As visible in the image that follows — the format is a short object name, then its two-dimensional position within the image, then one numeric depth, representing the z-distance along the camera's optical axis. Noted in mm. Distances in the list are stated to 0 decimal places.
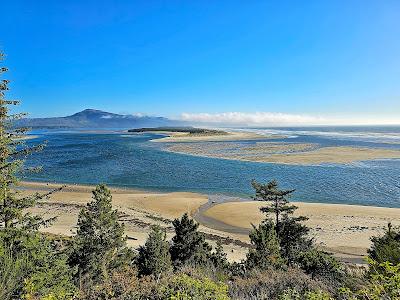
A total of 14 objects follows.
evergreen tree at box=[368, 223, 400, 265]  8461
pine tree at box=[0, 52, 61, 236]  12570
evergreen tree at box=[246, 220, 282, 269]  17867
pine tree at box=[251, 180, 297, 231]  25438
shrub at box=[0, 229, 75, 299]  10182
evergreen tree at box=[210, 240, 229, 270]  18877
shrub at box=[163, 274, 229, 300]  6950
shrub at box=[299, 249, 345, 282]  15957
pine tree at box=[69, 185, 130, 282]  16750
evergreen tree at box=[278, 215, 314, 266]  22453
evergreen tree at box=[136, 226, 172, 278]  17156
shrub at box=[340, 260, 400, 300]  5574
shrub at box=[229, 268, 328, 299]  8516
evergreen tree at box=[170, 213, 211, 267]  19750
